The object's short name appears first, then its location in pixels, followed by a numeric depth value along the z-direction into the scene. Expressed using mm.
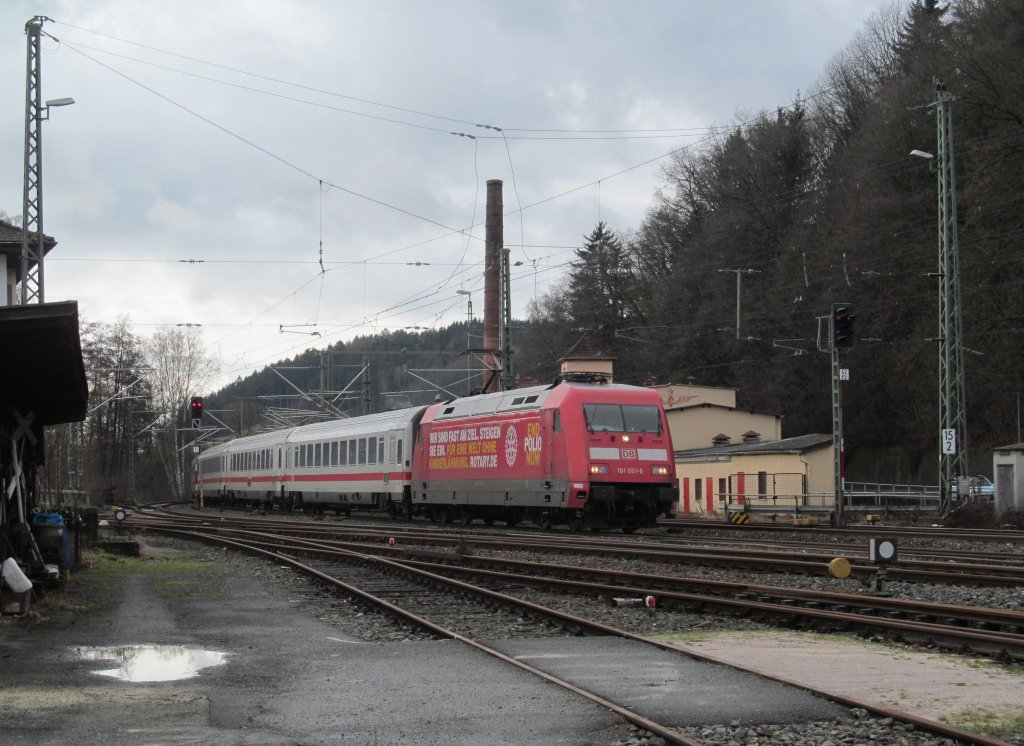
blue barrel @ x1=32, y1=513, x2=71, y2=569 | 16656
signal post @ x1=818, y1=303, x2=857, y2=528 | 30672
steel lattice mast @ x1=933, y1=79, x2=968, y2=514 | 31469
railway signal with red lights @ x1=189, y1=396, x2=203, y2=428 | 47438
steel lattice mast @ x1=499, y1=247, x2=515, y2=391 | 37000
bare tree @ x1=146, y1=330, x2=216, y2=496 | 83438
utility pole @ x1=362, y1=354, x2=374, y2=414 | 52344
